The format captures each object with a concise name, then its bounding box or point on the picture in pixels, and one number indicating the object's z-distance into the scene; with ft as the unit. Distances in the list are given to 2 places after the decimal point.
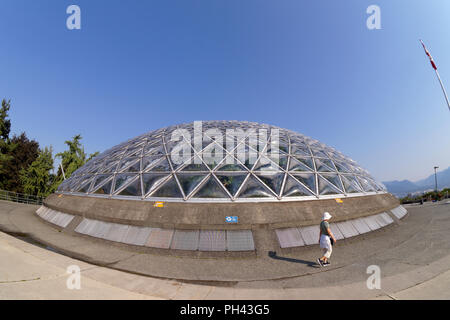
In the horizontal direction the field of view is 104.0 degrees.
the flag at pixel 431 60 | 50.55
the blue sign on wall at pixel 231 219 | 23.72
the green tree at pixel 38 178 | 72.33
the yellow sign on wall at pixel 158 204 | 26.13
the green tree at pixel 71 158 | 93.33
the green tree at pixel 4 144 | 87.34
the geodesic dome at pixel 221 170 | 28.02
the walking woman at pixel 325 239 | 18.80
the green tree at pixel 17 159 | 87.40
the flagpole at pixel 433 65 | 50.49
